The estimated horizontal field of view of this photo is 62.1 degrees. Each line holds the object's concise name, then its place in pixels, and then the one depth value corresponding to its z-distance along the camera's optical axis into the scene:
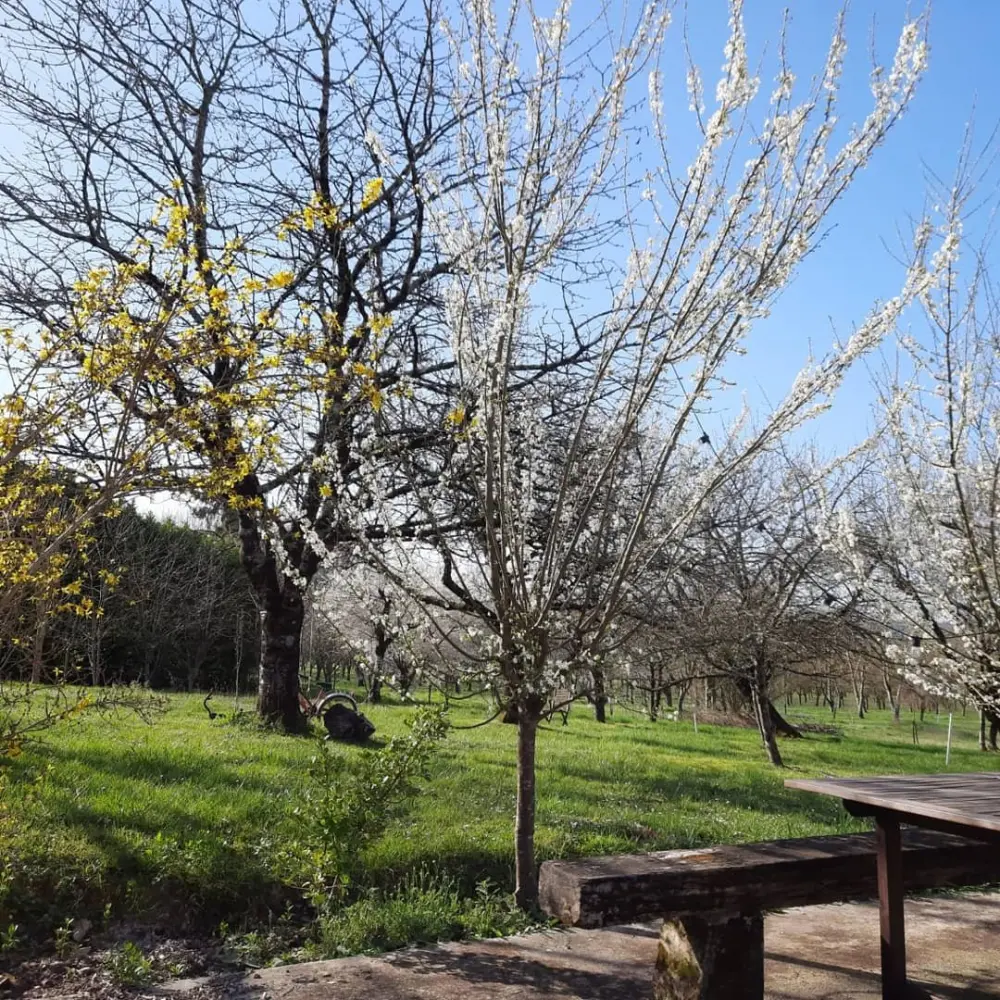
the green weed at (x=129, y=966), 3.29
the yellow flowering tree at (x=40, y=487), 3.11
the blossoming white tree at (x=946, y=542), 6.20
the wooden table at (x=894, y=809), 2.82
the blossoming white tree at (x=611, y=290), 3.48
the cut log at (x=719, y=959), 2.86
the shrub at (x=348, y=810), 4.01
